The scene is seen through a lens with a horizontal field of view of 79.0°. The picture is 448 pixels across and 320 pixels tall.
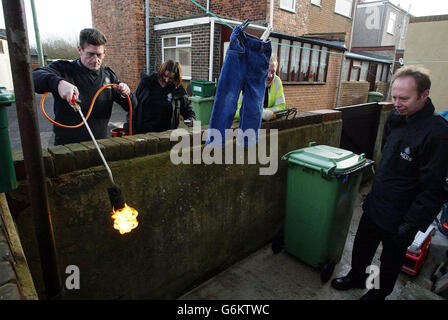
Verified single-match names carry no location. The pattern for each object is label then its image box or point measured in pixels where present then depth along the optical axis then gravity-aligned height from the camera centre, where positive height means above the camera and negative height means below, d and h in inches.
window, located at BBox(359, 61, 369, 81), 535.4 +29.7
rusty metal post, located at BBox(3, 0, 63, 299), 38.8 -10.4
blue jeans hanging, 86.5 -0.6
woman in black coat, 122.2 -9.4
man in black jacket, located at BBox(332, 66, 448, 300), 76.5 -26.1
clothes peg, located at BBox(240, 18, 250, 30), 85.5 +16.9
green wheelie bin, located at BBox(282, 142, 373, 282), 102.8 -44.9
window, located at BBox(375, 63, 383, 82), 583.1 +28.5
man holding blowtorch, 93.2 -3.8
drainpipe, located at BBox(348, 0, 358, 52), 686.2 +185.5
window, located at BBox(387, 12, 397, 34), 799.7 +180.6
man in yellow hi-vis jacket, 128.0 -5.4
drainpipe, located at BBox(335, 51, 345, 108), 433.6 +10.0
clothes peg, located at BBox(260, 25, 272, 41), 92.6 +15.2
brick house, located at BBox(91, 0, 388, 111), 333.1 +51.1
